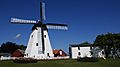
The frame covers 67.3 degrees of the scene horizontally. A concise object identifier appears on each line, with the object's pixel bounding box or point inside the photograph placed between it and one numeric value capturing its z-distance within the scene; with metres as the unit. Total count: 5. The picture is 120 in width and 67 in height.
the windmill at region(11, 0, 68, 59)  23.09
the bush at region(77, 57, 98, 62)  20.95
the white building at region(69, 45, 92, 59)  34.82
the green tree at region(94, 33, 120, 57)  31.25
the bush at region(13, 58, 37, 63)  19.38
